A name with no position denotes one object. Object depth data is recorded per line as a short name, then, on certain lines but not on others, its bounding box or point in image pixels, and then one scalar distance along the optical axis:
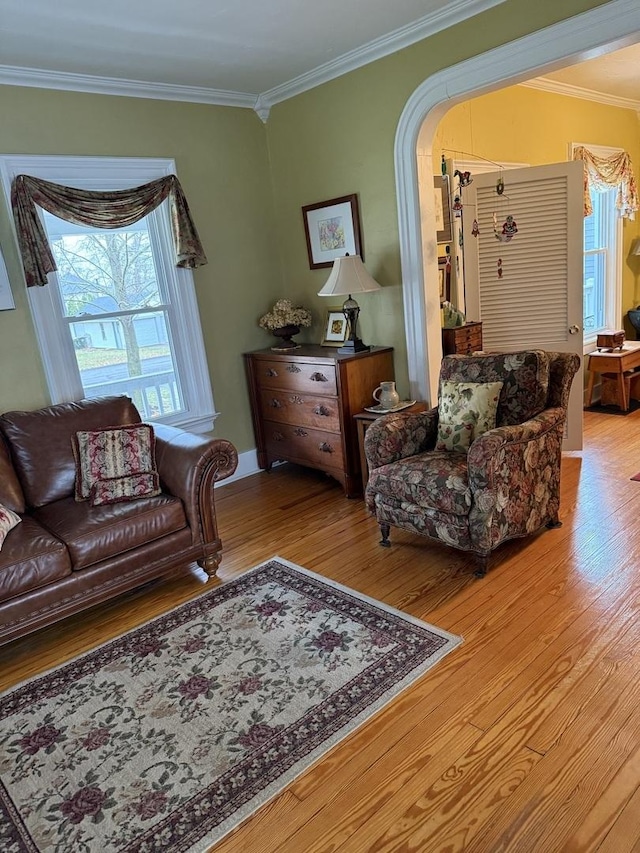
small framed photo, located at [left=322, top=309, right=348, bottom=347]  4.14
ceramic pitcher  3.65
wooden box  5.30
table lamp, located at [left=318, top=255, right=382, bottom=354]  3.58
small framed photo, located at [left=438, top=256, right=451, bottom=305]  4.20
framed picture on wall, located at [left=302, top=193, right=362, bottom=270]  3.95
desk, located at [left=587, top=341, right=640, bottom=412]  5.14
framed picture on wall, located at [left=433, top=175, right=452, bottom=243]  4.03
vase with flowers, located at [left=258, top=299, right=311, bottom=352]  4.31
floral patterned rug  1.74
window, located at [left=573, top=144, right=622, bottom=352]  5.82
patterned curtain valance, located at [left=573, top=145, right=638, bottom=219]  5.25
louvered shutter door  3.94
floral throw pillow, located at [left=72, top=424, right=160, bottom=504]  2.98
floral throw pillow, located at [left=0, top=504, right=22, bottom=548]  2.62
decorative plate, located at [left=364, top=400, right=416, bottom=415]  3.63
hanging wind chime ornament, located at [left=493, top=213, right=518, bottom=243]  3.98
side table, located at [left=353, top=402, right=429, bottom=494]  3.63
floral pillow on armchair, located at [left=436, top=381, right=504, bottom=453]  3.06
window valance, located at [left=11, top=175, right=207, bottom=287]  3.29
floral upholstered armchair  2.71
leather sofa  2.53
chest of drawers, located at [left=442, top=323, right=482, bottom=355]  3.95
